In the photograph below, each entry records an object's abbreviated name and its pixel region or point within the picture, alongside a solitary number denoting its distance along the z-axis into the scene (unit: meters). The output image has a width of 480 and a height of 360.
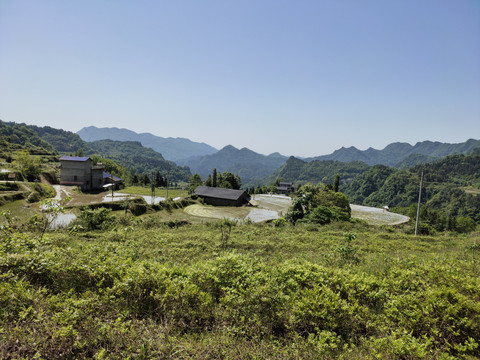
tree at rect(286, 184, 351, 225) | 28.64
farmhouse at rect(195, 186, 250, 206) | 55.44
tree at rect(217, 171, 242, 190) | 77.96
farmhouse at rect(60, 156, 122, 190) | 54.22
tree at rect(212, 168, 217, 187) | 73.56
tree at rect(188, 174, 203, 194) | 84.44
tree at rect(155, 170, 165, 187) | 89.69
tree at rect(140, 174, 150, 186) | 90.29
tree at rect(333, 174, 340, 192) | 66.00
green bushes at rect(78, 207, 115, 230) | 18.60
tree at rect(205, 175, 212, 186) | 75.37
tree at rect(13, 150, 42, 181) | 48.71
